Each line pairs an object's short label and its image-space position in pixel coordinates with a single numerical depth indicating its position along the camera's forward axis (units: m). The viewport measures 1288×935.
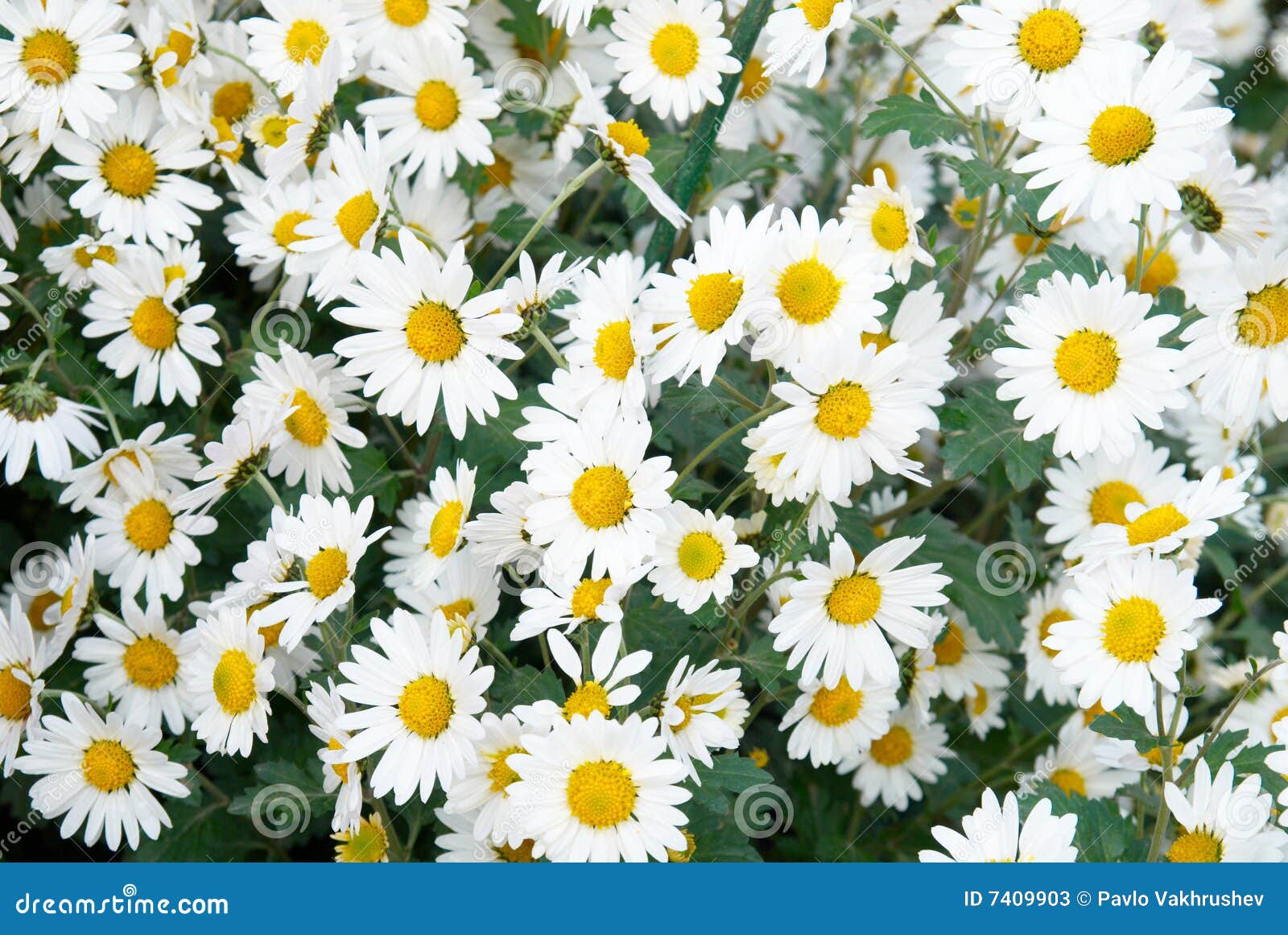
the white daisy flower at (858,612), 0.90
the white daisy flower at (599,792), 0.86
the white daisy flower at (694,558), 0.89
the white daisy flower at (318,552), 0.90
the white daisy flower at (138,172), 0.98
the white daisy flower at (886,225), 0.94
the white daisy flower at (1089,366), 0.89
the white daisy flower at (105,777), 0.93
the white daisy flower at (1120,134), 0.88
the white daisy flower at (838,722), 0.95
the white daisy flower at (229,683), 0.91
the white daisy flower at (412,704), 0.88
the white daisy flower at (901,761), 1.00
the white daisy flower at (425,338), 0.90
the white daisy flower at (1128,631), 0.88
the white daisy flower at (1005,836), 0.87
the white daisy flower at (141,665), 0.95
